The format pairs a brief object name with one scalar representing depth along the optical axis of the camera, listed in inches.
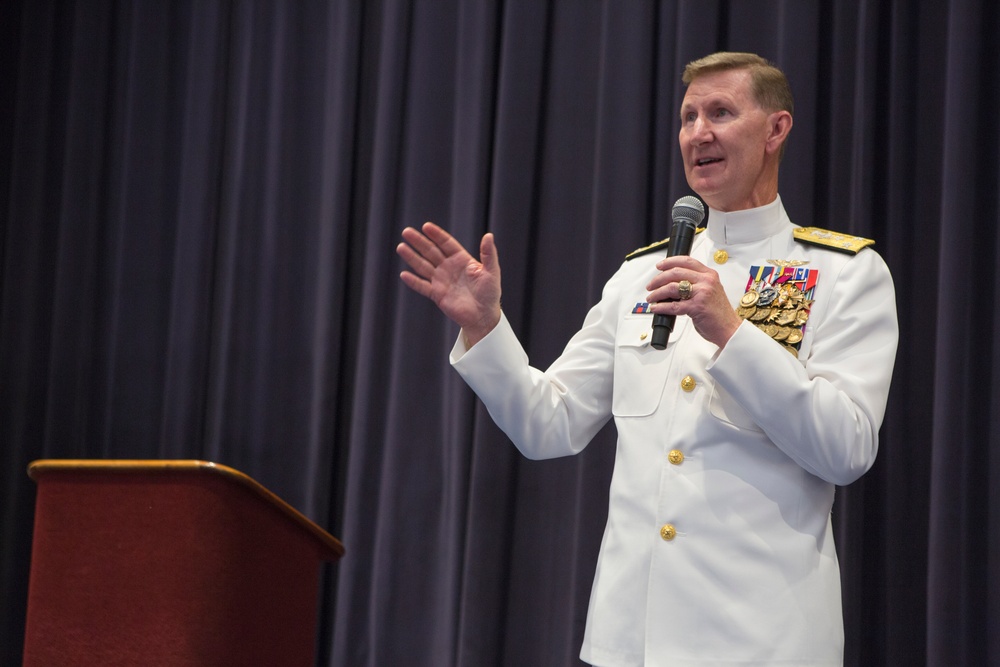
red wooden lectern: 180.4
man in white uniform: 173.6
